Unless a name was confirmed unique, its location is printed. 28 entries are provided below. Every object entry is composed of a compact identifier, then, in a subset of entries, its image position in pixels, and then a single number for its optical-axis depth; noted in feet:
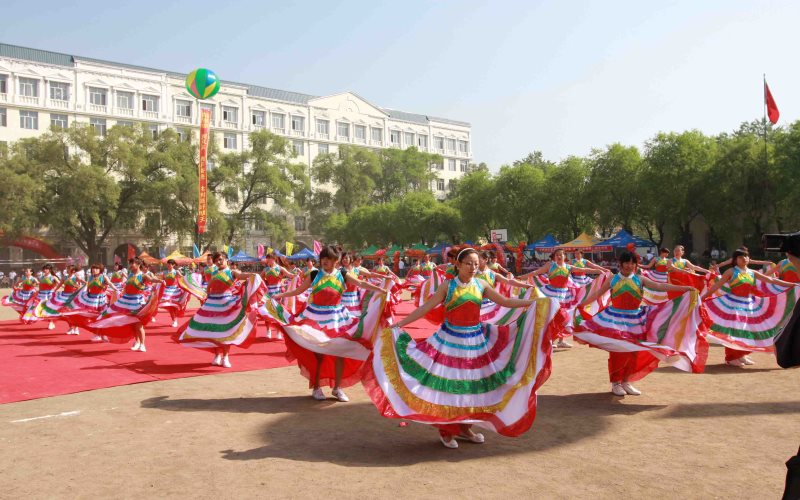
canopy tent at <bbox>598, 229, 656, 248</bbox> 112.78
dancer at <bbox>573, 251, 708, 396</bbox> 25.04
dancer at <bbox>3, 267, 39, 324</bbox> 62.05
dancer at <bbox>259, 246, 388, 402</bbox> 24.41
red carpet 30.04
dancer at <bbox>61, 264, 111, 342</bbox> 46.93
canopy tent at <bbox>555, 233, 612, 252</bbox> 116.75
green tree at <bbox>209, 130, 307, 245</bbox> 185.57
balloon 89.20
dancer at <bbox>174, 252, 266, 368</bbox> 33.24
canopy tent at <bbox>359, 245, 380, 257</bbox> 183.38
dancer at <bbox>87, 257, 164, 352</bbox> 40.40
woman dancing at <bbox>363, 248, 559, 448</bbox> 17.98
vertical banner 141.08
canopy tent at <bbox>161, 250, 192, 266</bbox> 155.74
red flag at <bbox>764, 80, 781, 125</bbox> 99.46
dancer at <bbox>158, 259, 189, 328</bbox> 55.16
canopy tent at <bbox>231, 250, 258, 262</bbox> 164.12
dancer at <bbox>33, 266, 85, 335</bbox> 53.88
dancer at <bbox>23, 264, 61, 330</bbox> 59.00
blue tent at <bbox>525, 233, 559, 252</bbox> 125.29
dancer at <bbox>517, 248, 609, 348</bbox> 42.22
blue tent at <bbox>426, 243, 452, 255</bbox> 156.72
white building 175.63
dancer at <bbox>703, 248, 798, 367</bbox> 31.93
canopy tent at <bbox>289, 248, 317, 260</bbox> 161.87
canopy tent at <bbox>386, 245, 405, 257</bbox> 176.35
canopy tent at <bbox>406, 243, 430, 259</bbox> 159.92
